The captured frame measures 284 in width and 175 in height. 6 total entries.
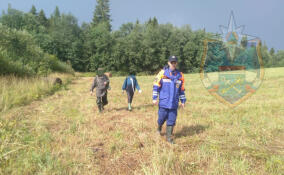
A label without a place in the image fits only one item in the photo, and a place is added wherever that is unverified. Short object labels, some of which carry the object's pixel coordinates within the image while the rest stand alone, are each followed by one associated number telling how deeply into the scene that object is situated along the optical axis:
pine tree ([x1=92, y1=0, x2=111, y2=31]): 77.75
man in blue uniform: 4.69
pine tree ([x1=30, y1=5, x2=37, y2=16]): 78.56
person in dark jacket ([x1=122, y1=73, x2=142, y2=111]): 9.08
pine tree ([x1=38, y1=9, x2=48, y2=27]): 74.19
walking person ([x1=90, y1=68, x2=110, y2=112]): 8.40
